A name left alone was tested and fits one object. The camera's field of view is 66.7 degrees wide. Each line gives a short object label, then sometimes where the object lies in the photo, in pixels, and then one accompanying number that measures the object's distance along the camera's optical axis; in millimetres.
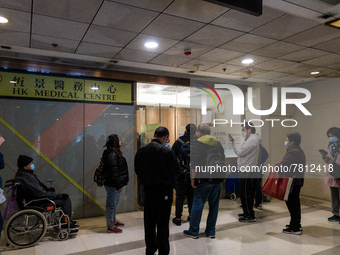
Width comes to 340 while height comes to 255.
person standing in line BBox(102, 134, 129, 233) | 3666
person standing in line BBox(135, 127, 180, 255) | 2711
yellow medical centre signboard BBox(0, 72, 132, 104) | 4211
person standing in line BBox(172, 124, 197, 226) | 4094
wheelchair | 3250
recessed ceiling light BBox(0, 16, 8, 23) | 2885
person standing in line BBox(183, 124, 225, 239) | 3512
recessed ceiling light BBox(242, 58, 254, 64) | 4551
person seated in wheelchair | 3334
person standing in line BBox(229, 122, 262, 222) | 4309
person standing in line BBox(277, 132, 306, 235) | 3588
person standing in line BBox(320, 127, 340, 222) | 4242
